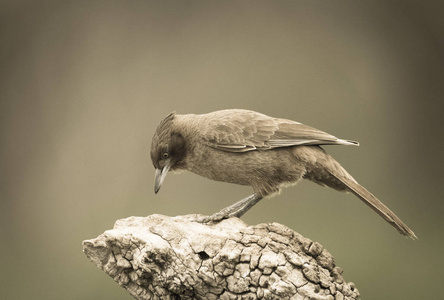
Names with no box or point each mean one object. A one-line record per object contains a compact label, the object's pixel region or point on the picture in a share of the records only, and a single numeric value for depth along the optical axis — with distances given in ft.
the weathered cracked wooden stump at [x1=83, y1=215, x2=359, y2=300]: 27.32
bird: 31.27
